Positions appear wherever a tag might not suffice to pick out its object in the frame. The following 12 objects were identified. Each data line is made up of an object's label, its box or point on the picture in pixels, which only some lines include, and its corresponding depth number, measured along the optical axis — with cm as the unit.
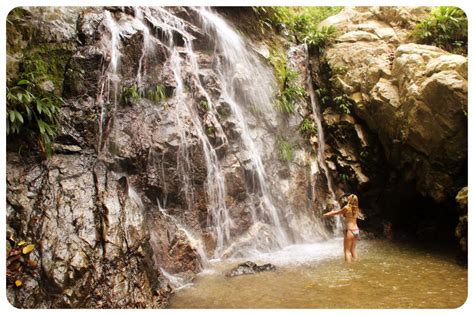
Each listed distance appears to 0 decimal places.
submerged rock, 486
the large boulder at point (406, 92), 555
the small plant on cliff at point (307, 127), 779
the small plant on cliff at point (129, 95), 568
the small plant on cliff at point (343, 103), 761
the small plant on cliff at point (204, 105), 653
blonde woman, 536
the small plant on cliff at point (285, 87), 774
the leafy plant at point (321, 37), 841
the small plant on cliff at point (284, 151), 734
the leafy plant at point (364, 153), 754
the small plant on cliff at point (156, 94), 600
